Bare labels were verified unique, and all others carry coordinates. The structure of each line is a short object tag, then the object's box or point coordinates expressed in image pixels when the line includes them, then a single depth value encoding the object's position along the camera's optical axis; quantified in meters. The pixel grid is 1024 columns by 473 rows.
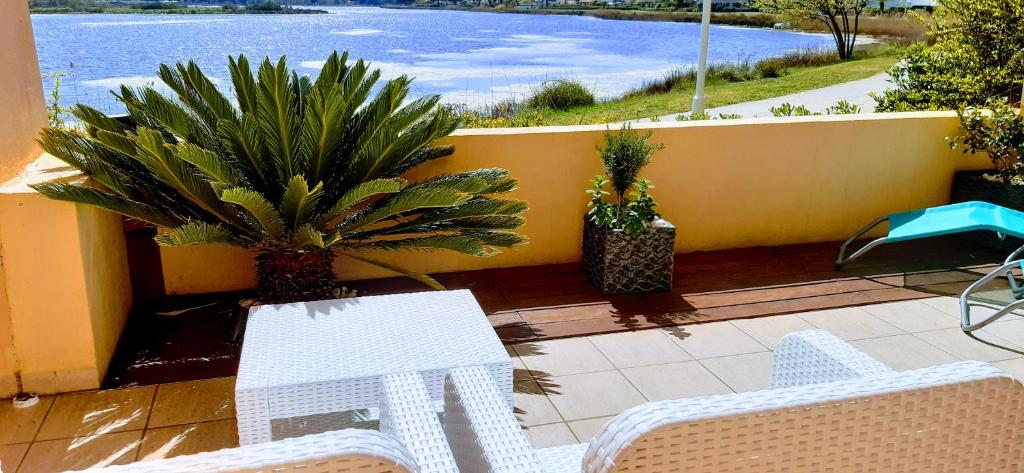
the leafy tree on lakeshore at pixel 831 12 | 30.22
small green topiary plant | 5.01
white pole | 12.27
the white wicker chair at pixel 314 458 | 1.39
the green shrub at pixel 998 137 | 5.90
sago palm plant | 4.02
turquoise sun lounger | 4.94
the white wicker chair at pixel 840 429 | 1.57
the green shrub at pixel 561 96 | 15.12
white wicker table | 2.72
